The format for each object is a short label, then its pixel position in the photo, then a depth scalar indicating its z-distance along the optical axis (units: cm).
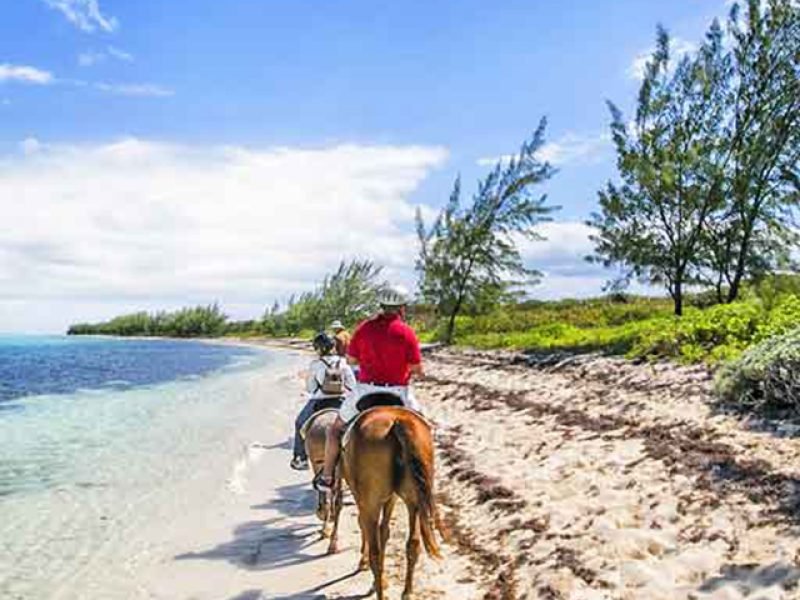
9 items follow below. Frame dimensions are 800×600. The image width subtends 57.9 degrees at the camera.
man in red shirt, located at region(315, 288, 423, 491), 859
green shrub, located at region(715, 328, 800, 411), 1088
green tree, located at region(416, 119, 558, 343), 4234
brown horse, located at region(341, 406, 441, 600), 723
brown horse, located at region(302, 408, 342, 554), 985
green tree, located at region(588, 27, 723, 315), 2675
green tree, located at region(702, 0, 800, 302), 2505
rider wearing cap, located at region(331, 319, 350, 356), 1211
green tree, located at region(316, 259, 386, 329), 6644
